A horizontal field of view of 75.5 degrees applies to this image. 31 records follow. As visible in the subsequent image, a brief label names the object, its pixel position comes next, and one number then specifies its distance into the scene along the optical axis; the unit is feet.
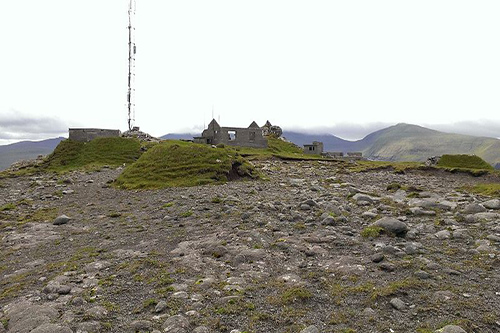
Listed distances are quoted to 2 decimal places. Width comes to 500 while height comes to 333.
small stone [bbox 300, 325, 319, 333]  23.04
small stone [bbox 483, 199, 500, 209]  57.82
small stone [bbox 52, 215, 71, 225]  61.57
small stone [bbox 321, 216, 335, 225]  50.75
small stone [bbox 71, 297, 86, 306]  28.66
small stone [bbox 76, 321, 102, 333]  24.26
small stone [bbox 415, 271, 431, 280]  30.94
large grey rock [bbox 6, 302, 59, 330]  26.03
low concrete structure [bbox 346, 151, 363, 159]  342.64
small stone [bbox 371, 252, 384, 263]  35.37
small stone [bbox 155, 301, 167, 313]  26.77
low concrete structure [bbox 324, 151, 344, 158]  345.55
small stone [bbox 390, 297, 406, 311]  25.74
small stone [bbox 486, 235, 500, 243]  40.46
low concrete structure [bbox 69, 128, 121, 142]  200.23
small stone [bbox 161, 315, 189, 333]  23.92
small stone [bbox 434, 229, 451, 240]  43.14
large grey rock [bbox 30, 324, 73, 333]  23.88
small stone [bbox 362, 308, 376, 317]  25.07
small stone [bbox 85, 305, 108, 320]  26.18
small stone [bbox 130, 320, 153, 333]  24.31
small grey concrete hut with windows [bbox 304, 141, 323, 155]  326.24
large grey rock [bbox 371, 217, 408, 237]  44.46
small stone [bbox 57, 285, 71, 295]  30.94
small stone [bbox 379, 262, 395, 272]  33.04
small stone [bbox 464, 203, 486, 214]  55.26
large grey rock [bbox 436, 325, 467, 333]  21.80
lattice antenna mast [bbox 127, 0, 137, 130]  232.32
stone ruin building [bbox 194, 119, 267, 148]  275.80
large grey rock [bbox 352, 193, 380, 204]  67.22
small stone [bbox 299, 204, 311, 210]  60.19
